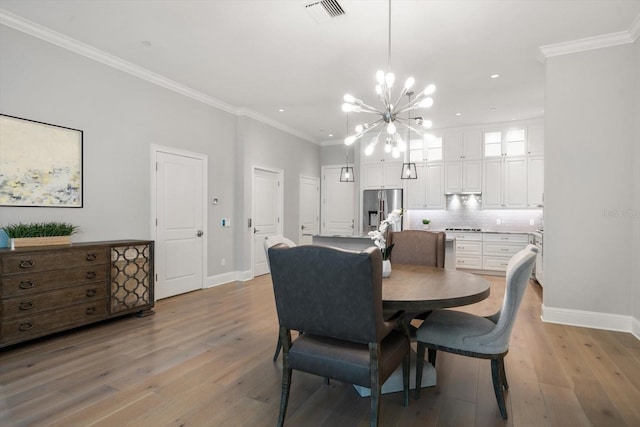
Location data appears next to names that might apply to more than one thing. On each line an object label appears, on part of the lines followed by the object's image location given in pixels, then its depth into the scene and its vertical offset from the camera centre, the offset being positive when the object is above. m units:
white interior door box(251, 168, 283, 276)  6.00 +0.05
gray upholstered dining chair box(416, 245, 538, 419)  1.80 -0.71
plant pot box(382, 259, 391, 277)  2.33 -0.39
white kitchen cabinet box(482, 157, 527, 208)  6.03 +0.55
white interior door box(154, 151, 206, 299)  4.38 -0.16
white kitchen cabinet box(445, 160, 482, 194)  6.35 +0.70
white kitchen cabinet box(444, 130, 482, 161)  6.38 +1.32
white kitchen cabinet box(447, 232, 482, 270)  6.14 -0.70
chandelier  2.48 +0.82
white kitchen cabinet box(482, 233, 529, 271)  5.84 -0.63
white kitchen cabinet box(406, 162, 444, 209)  6.62 +0.49
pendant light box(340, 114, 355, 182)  5.31 +0.58
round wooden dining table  1.75 -0.46
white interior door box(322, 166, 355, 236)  7.67 +0.21
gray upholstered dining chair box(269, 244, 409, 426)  1.47 -0.49
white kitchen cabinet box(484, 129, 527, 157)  6.09 +1.30
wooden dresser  2.71 -0.70
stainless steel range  6.47 -0.32
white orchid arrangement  2.29 -0.16
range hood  6.41 +0.38
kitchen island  4.01 -0.41
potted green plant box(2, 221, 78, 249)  2.88 -0.21
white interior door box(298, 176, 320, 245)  7.31 +0.10
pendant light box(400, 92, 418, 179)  4.23 +0.53
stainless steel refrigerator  6.87 +0.15
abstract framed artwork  2.96 +0.45
